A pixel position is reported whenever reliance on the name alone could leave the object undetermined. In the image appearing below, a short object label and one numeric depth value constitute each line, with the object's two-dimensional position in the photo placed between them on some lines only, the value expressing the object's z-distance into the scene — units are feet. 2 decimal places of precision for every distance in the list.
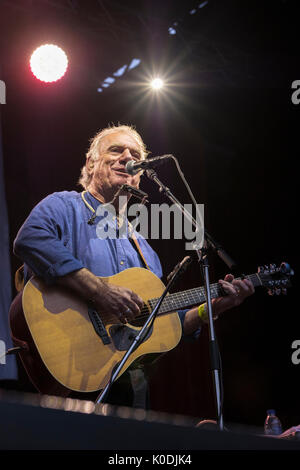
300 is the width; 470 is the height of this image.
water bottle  13.37
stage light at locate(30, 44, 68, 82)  13.99
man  9.09
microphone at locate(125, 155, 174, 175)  9.11
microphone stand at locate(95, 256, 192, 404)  7.23
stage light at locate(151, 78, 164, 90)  17.35
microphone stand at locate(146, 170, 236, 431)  7.18
